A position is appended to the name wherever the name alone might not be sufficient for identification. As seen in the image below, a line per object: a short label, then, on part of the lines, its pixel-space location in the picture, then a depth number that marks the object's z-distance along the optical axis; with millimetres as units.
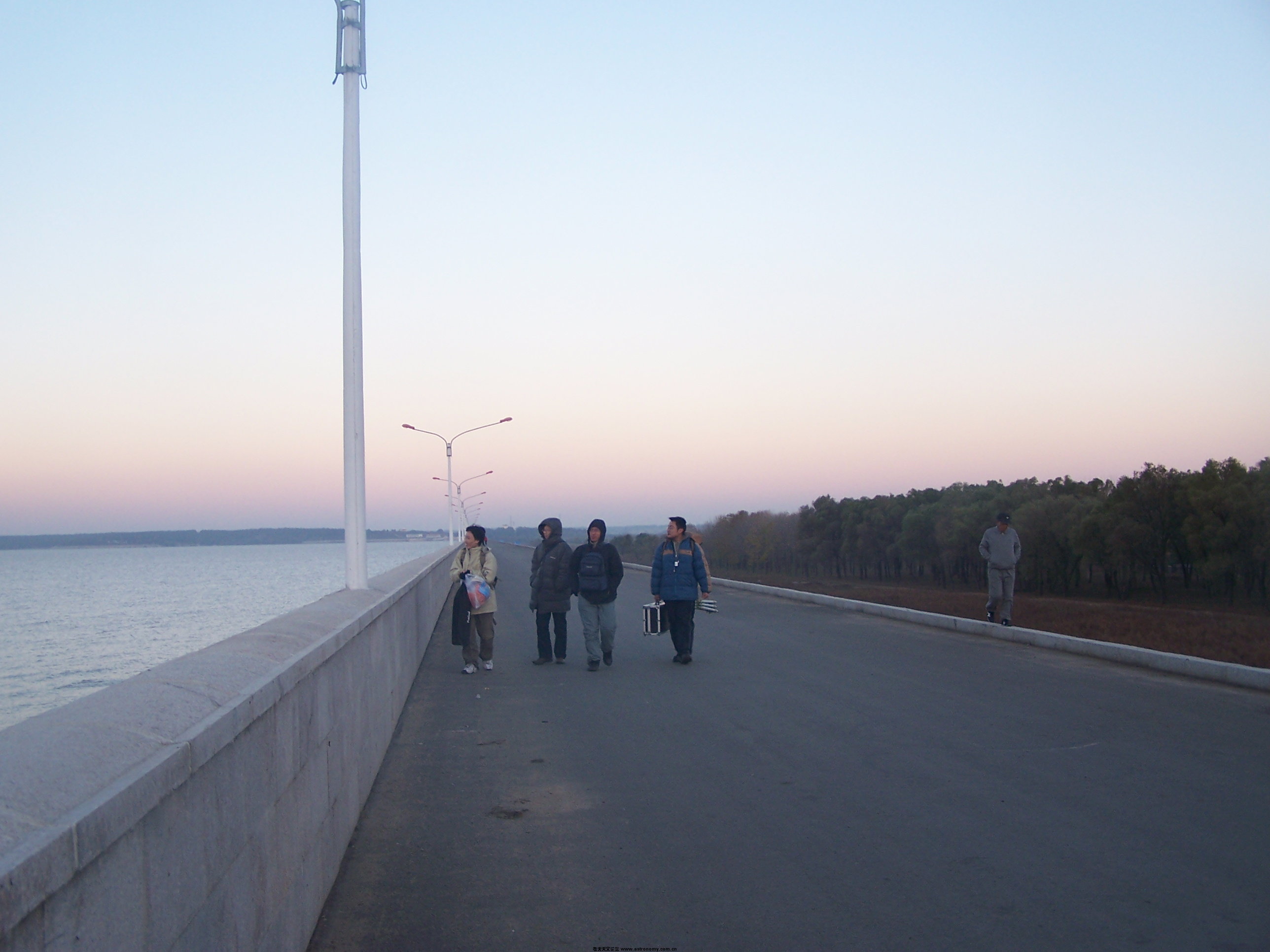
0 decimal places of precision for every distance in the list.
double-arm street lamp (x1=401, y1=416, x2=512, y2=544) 50031
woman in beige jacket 12086
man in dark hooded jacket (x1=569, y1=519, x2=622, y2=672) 12234
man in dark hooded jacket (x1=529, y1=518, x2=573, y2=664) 12656
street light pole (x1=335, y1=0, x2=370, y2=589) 8820
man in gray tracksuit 14711
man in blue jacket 12422
